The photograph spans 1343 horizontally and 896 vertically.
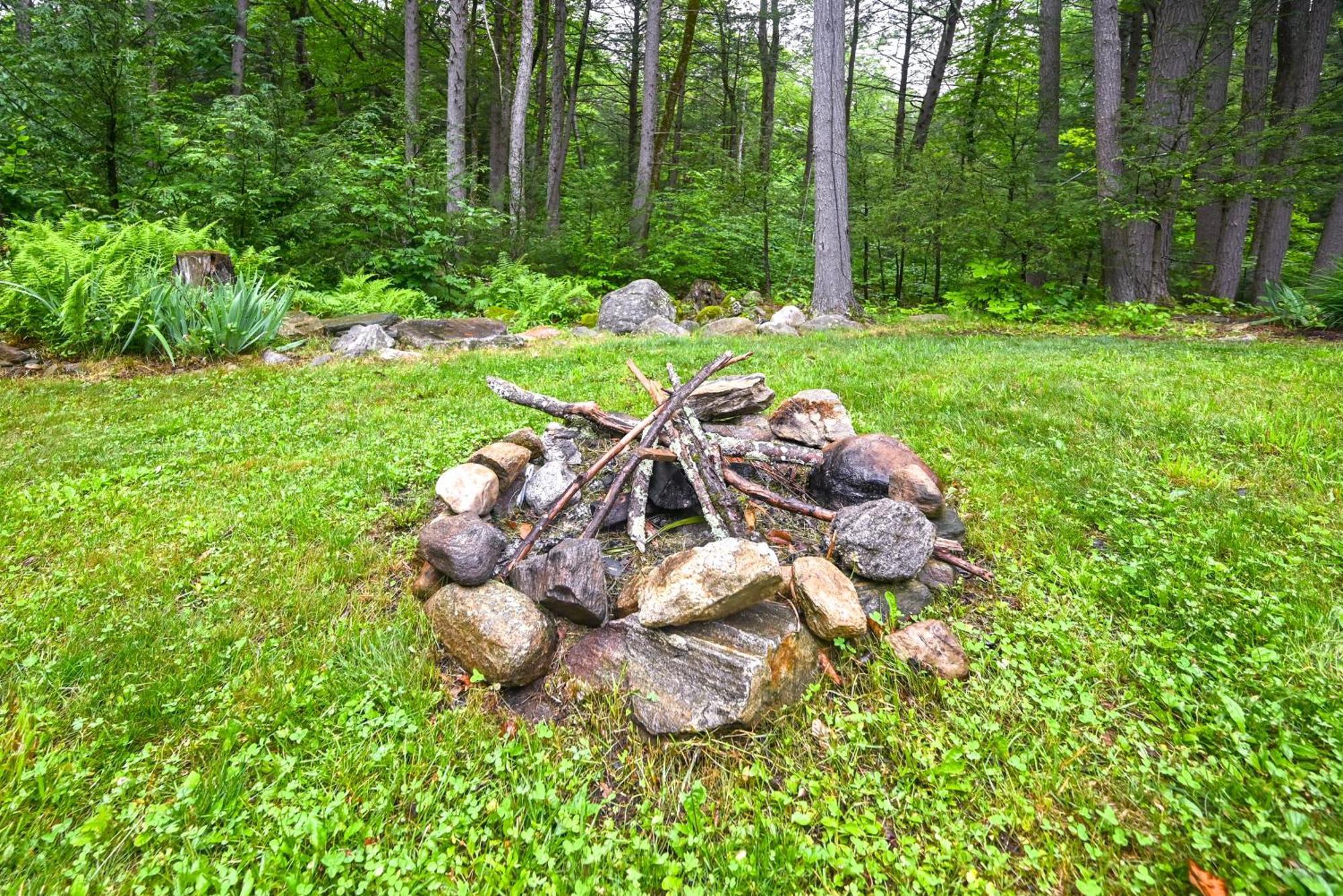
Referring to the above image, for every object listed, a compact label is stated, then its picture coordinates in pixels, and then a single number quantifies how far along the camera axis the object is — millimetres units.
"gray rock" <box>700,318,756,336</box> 8281
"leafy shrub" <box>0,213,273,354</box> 5180
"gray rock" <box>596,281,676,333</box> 8836
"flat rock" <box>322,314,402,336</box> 6863
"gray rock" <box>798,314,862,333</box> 8289
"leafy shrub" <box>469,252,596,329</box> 9242
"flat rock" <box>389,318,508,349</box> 6996
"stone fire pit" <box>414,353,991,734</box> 1746
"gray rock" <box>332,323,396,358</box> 6230
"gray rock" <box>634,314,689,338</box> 8219
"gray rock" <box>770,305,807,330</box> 8641
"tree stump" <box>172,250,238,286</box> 6059
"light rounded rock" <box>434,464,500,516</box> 2424
